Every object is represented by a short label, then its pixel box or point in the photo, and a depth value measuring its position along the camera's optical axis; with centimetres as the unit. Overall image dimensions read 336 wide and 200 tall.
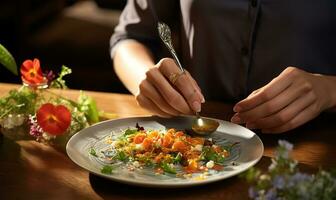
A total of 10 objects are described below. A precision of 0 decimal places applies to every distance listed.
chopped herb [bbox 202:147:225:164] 106
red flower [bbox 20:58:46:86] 125
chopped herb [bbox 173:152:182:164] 105
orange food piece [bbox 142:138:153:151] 109
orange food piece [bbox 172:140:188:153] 107
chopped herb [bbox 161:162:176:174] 101
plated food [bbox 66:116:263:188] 99
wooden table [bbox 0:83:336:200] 96
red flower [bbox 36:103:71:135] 114
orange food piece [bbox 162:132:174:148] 109
